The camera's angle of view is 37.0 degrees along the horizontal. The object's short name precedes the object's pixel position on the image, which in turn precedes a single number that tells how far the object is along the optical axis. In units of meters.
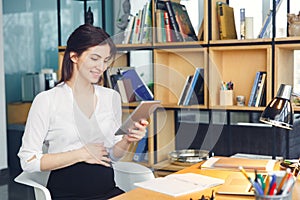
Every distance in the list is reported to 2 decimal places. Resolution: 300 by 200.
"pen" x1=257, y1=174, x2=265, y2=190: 1.20
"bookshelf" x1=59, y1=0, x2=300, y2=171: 2.74
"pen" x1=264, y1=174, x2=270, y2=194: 1.18
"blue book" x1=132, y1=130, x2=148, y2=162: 3.06
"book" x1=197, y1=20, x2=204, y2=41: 3.01
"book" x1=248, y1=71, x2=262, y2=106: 2.81
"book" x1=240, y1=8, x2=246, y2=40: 2.87
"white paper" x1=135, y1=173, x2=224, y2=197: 1.63
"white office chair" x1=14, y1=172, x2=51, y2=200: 1.91
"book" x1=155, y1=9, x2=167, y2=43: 3.03
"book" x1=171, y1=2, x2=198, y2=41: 3.04
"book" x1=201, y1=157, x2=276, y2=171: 2.02
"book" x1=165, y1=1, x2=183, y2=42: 3.02
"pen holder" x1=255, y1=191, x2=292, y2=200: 1.16
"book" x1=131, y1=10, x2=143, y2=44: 3.16
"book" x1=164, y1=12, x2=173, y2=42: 3.06
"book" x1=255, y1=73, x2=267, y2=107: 2.79
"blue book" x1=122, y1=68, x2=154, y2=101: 2.83
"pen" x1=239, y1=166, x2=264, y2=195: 1.18
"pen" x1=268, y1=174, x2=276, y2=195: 1.18
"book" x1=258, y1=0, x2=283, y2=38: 2.78
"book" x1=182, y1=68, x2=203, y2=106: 2.99
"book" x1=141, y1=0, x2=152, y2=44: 3.08
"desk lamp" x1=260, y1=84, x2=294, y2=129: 1.79
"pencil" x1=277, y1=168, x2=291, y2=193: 1.19
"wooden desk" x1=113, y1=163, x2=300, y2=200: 1.56
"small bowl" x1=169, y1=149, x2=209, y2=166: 2.71
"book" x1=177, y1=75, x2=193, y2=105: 3.03
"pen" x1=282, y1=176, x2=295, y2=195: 1.18
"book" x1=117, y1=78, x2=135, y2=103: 2.84
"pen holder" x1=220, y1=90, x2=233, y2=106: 2.90
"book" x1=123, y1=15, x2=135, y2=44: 3.20
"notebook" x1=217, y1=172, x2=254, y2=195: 1.61
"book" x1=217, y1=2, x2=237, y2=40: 2.91
